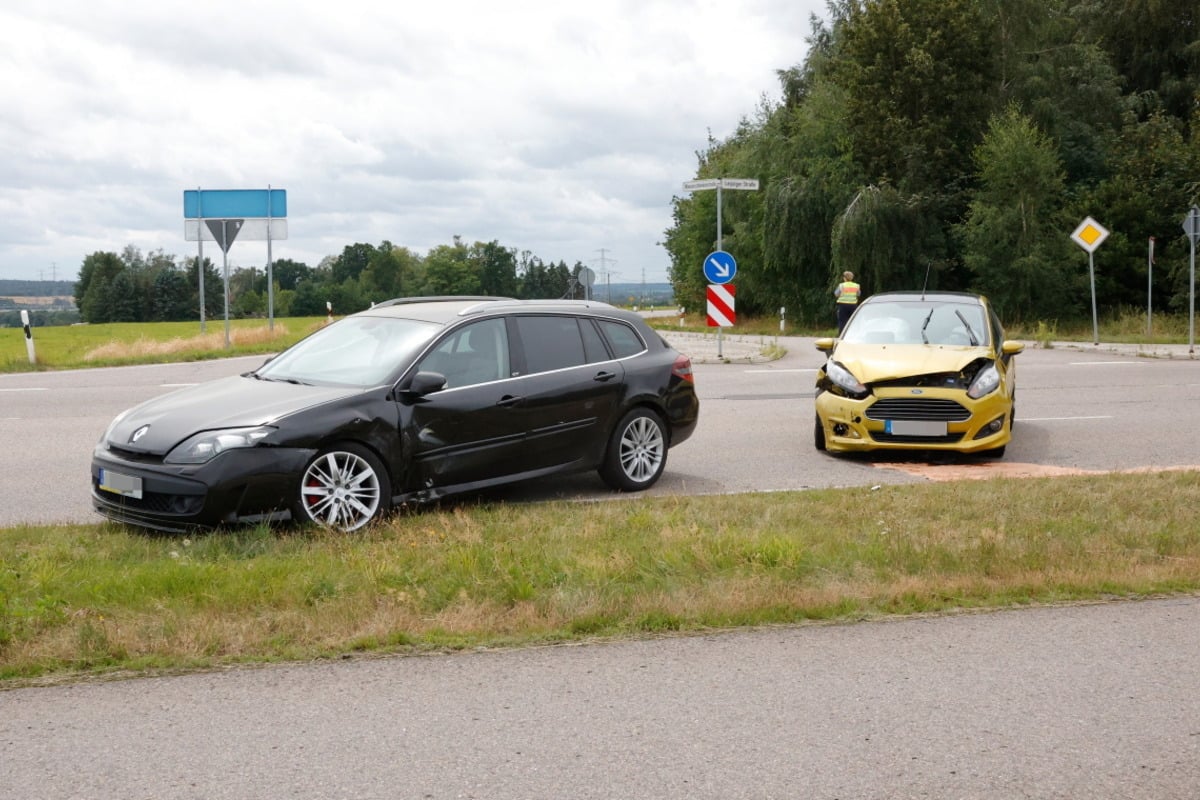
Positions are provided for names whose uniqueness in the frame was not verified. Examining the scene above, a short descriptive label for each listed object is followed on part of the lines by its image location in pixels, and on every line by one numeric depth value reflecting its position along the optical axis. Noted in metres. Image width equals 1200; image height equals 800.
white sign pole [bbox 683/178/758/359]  24.28
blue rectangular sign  32.78
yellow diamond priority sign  28.94
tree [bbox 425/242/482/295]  126.94
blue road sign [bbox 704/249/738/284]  24.08
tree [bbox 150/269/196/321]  125.00
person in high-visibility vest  28.50
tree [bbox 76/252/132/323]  126.50
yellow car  11.21
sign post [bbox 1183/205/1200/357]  26.05
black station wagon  7.46
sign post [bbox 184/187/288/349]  32.41
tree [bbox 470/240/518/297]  127.50
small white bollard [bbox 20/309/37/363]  24.16
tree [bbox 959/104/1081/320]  40.38
